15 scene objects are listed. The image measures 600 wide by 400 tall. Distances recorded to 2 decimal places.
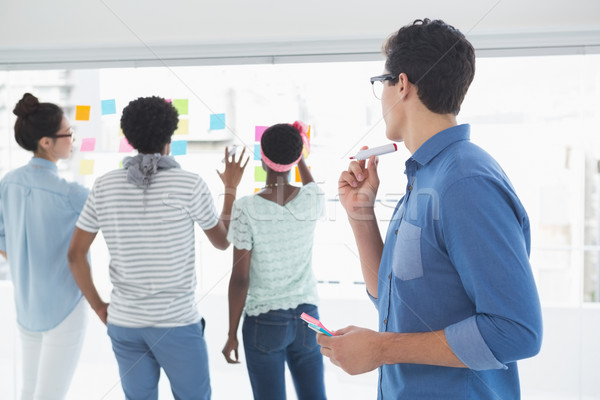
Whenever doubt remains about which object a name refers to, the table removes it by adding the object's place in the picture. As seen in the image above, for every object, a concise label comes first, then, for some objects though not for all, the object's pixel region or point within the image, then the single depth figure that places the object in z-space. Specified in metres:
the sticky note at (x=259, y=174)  1.97
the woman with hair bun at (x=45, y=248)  1.80
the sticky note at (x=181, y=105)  2.17
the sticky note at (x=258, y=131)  2.06
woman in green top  1.63
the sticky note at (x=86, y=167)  2.31
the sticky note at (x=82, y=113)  2.22
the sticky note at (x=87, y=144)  2.32
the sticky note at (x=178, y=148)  2.22
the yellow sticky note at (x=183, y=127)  2.23
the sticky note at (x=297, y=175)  1.86
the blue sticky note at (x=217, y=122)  2.19
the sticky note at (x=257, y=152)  2.06
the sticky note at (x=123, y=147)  2.19
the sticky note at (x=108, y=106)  2.22
